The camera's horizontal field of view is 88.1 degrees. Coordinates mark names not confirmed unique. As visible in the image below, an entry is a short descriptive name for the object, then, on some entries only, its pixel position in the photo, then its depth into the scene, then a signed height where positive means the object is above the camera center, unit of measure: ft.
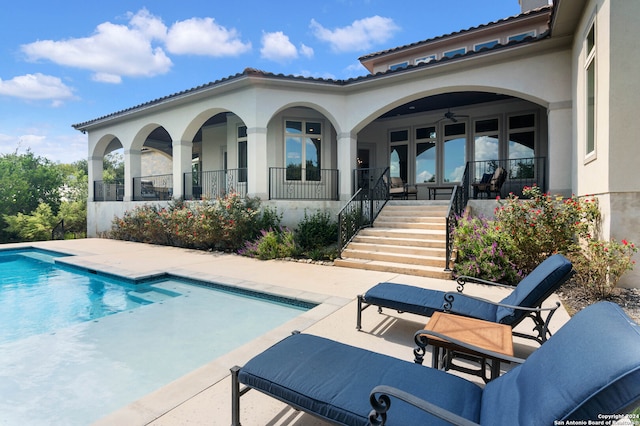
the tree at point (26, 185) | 60.75 +5.07
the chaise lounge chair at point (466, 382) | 4.35 -3.49
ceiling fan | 40.50 +11.88
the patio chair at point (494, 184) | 33.42 +2.68
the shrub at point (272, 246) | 31.27 -3.44
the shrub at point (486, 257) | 21.38 -3.14
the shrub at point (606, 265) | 16.42 -2.74
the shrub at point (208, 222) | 34.71 -1.29
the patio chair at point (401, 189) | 40.81 +2.72
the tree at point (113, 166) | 106.21 +16.87
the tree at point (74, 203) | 59.62 +1.47
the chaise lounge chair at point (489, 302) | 10.55 -3.42
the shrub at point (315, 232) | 33.45 -2.25
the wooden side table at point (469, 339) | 8.30 -3.46
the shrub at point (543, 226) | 19.88 -0.94
